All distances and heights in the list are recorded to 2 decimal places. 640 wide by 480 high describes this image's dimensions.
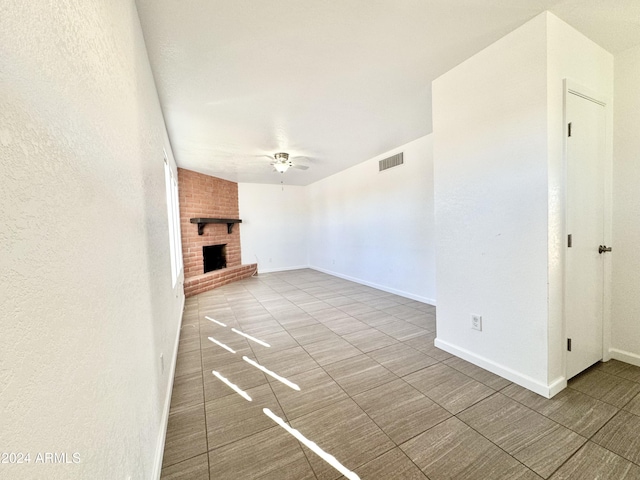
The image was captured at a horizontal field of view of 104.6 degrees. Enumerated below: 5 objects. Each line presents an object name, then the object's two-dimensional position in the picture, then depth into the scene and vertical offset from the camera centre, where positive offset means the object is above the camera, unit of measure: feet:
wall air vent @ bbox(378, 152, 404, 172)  13.27 +3.64
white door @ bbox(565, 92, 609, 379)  5.84 -0.31
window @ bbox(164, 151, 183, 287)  10.26 +0.67
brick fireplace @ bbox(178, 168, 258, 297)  15.97 +0.26
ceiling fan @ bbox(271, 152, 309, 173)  13.03 +3.77
